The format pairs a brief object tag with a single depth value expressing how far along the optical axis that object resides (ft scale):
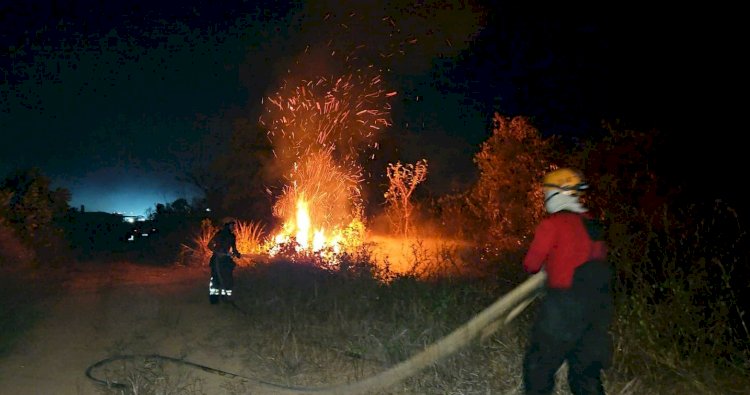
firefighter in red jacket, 14.43
